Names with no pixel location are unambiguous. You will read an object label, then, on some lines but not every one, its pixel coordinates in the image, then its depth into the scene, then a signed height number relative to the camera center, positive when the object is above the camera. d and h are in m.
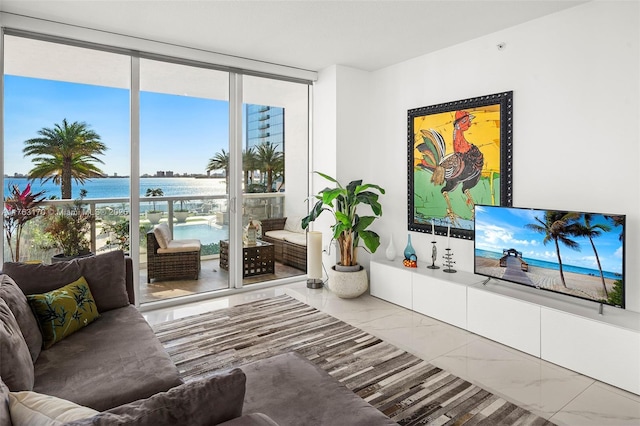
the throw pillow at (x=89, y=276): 2.50 -0.44
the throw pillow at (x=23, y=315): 2.01 -0.55
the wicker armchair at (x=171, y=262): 4.13 -0.57
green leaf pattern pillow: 2.22 -0.60
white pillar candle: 4.73 -0.56
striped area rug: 2.32 -1.12
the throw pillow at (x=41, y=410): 0.99 -0.52
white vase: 4.51 -0.49
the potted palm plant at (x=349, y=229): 4.29 -0.23
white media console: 2.59 -0.85
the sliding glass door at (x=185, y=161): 4.08 +0.50
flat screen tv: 2.75 -0.32
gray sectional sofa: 0.99 -0.75
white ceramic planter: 4.37 -0.83
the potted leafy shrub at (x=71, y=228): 3.65 -0.18
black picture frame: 3.62 +0.46
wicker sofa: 4.91 -0.39
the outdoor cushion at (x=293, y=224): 5.00 -0.20
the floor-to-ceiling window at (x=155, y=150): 3.53 +0.61
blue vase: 4.28 -0.48
